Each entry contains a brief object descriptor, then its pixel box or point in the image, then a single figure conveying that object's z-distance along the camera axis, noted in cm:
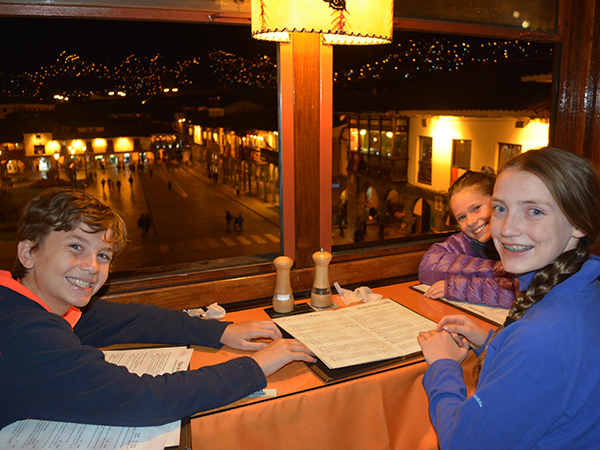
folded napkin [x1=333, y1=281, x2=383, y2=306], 173
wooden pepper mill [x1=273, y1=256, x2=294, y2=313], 160
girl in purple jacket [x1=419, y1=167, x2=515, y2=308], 172
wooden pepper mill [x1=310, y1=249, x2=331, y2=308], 165
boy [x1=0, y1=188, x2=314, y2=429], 91
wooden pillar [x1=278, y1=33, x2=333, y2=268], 179
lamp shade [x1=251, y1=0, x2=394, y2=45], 123
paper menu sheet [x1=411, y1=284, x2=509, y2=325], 157
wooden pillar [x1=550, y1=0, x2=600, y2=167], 222
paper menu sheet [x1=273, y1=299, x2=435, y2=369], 125
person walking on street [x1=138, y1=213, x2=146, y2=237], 3616
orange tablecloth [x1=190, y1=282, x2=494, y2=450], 103
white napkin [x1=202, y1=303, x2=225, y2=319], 162
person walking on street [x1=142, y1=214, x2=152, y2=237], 3628
